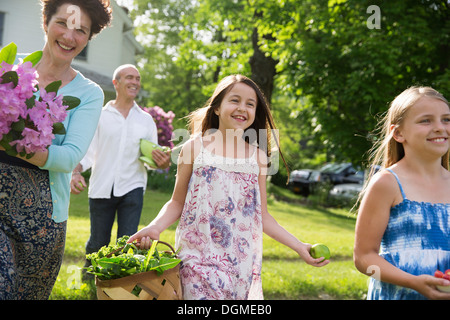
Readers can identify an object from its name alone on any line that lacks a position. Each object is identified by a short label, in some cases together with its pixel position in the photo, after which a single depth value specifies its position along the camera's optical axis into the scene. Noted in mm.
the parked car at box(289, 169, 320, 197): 24469
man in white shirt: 4848
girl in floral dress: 2484
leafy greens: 2008
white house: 19500
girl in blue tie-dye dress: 2355
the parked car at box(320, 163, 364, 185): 23500
